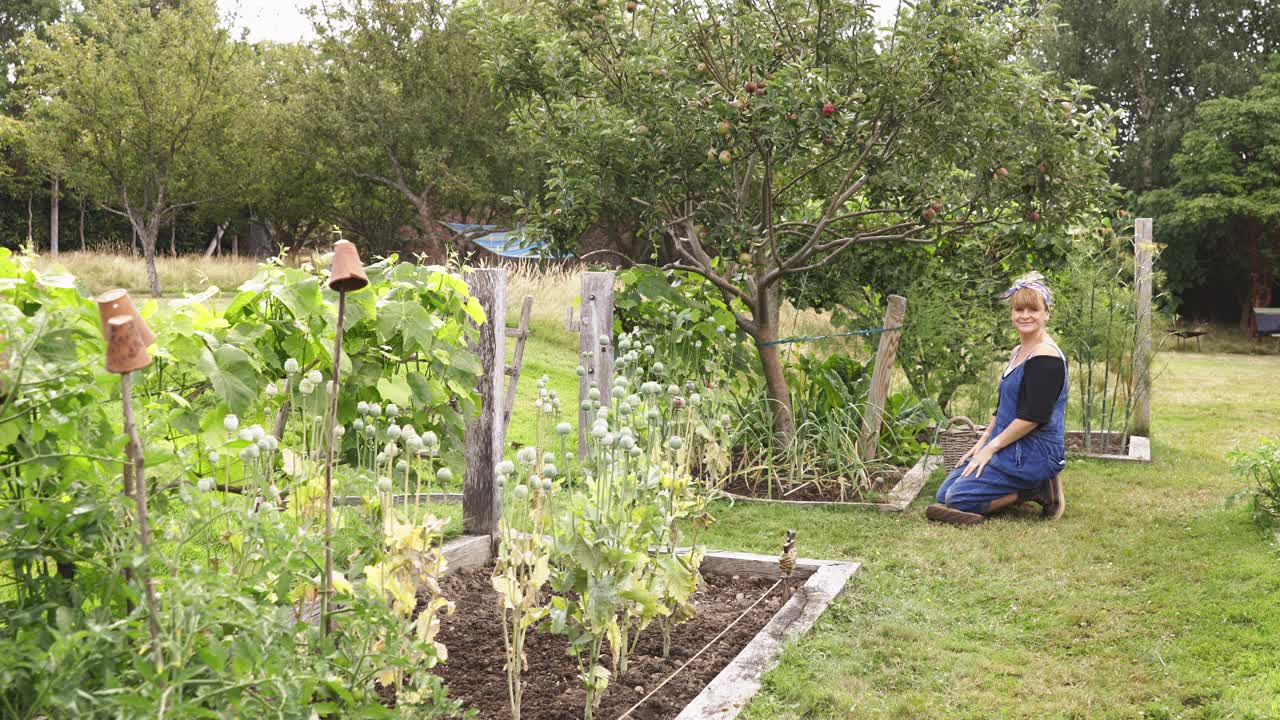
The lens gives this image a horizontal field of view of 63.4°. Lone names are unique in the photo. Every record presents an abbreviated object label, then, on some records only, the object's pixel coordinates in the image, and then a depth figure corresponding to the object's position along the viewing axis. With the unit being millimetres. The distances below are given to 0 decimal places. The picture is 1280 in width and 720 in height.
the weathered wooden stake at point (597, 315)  5969
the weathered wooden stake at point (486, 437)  4227
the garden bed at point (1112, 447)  7234
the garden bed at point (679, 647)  2877
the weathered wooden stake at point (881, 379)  6406
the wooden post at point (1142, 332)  7422
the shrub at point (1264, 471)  4688
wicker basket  6375
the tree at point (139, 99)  18906
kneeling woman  5324
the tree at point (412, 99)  21797
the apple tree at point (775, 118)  5723
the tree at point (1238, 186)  24250
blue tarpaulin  6559
